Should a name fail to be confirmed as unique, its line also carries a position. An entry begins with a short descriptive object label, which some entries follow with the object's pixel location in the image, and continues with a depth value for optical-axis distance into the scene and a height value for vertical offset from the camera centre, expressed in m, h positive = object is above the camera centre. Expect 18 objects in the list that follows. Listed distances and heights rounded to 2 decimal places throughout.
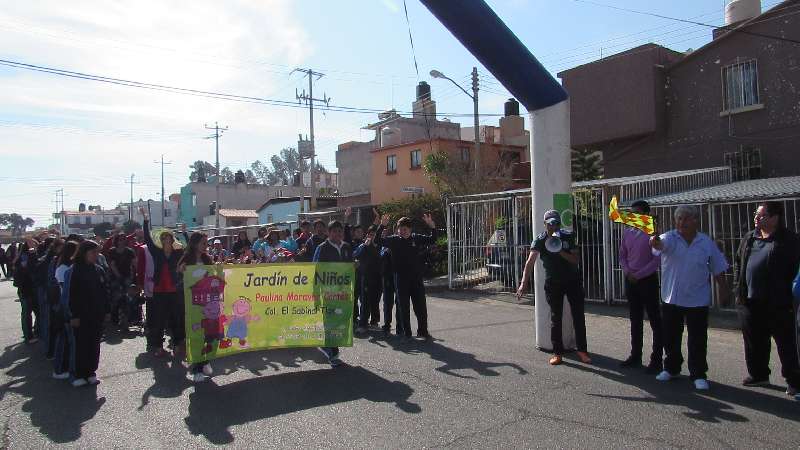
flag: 6.20 +0.15
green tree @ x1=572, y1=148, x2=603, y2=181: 23.56 +2.78
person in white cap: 7.03 -0.52
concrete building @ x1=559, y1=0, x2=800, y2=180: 17.20 +4.29
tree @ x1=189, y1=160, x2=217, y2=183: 103.64 +13.80
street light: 24.67 +6.07
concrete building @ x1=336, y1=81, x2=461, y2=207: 43.12 +7.57
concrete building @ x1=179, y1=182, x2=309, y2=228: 63.91 +5.02
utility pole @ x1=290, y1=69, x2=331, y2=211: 36.62 +9.45
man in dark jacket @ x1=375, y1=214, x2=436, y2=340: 8.83 -0.49
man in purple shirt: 6.52 -0.63
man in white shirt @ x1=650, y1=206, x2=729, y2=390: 5.88 -0.53
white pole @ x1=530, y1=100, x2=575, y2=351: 7.76 +0.88
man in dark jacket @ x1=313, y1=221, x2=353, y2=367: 8.17 -0.10
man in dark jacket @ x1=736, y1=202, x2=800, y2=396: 5.52 -0.58
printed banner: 7.02 -0.79
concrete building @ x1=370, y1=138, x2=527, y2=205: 34.00 +4.69
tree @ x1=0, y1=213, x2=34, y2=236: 99.82 +4.50
